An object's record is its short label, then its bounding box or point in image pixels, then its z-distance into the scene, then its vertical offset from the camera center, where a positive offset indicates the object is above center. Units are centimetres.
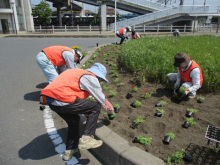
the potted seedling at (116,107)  355 -130
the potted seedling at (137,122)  304 -137
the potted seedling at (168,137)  261 -140
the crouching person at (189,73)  364 -73
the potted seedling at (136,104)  370 -129
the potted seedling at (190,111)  322 -129
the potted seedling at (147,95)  398 -121
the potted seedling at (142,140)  261 -142
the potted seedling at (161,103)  364 -127
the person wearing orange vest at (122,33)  1229 +29
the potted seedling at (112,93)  428 -125
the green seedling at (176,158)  227 -146
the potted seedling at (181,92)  355 -106
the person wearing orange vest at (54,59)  441 -47
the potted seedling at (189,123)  295 -135
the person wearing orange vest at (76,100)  241 -79
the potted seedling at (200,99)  365 -122
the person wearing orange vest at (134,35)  1266 +15
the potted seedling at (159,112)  330 -131
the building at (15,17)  2956 +376
